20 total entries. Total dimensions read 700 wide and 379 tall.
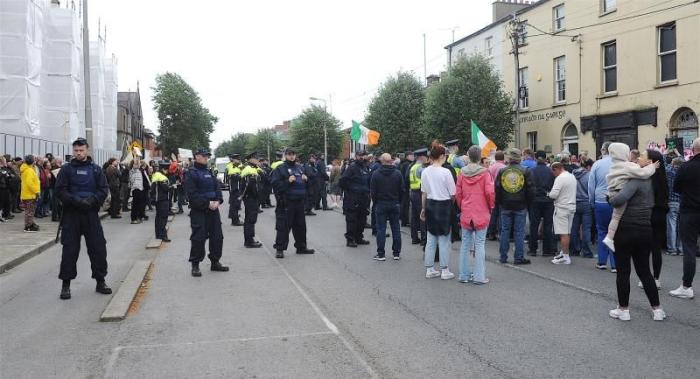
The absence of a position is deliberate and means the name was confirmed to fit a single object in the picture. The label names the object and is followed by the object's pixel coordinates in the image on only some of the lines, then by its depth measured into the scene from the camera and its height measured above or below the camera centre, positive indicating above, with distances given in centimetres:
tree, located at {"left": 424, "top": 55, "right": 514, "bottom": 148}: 3031 +415
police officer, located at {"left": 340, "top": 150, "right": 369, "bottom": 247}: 1211 -32
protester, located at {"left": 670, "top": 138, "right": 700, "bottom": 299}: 702 -42
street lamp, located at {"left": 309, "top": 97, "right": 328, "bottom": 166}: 5968 +503
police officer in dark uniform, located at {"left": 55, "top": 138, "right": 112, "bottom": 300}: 756 -34
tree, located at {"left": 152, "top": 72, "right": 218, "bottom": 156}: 7919 +981
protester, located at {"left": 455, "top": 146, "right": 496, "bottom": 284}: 818 -41
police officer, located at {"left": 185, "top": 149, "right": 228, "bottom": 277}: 904 -42
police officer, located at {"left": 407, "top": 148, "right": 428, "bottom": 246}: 1152 -25
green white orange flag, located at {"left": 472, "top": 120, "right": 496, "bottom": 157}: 1719 +113
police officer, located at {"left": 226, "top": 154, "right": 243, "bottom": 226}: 1636 -10
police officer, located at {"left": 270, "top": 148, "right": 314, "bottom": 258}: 1070 -24
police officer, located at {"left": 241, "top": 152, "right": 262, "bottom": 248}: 1220 -28
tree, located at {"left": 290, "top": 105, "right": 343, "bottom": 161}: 6322 +593
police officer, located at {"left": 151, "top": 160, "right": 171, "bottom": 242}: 1336 -35
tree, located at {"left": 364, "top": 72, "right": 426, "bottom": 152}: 3975 +487
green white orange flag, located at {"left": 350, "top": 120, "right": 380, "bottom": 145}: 2230 +188
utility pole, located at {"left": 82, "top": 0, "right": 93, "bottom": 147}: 1916 +354
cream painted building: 2159 +475
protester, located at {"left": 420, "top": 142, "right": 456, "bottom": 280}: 851 -39
